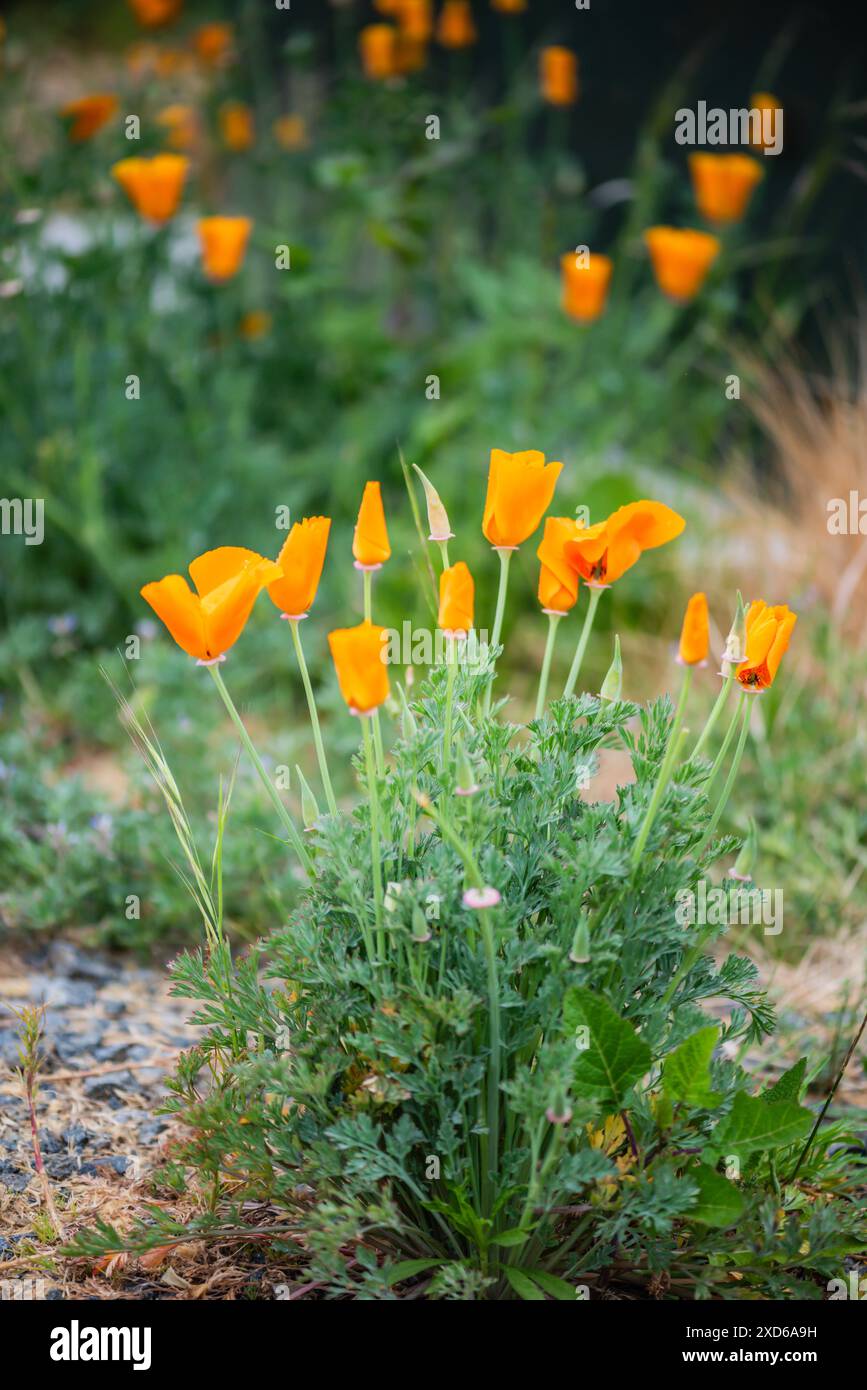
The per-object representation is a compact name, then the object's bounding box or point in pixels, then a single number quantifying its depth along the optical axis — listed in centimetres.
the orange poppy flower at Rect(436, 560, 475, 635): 134
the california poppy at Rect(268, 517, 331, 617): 138
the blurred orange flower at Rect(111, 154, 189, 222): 345
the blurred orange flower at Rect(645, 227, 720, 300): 380
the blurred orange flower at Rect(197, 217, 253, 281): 364
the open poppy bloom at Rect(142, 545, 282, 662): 132
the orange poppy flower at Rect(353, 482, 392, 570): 139
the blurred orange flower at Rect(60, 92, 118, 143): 356
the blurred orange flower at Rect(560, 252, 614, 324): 367
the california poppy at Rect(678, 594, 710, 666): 132
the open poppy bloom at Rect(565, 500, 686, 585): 138
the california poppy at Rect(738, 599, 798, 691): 137
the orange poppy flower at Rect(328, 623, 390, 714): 121
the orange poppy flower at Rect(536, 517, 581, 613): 141
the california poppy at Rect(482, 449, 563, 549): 140
